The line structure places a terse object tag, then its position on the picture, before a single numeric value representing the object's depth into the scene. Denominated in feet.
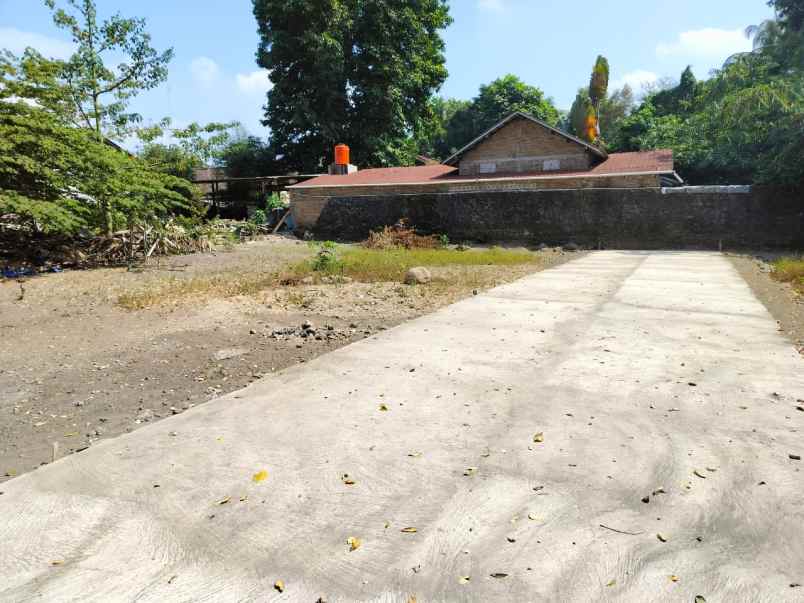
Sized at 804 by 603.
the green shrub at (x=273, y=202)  81.00
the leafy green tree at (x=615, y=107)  162.09
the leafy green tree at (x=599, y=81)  101.94
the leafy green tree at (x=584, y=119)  100.68
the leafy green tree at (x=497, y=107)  130.00
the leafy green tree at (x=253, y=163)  103.55
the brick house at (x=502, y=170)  68.23
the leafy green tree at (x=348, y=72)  88.99
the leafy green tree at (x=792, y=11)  88.79
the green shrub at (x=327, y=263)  34.81
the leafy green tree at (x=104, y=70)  50.83
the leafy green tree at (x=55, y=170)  34.71
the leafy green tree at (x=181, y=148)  53.62
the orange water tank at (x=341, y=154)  83.41
